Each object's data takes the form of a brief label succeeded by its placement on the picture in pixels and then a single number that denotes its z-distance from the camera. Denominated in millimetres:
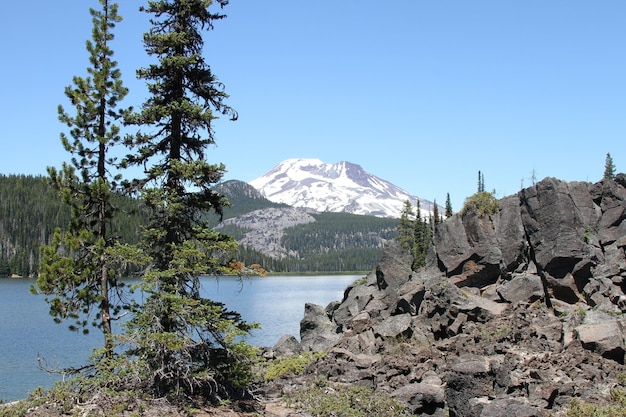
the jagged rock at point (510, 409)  15500
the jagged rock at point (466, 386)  18969
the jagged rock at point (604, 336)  20234
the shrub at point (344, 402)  19641
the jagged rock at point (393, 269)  37844
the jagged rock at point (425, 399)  20125
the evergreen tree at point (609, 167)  102188
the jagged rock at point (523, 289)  29359
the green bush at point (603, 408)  16203
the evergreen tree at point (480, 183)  123250
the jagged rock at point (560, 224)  28609
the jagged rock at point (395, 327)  29184
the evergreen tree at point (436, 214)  97244
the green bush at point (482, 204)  34812
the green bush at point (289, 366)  27338
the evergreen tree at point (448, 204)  101000
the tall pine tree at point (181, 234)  18062
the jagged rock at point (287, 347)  33578
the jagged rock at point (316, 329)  34500
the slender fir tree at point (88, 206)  20266
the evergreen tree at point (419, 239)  96125
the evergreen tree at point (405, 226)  98000
